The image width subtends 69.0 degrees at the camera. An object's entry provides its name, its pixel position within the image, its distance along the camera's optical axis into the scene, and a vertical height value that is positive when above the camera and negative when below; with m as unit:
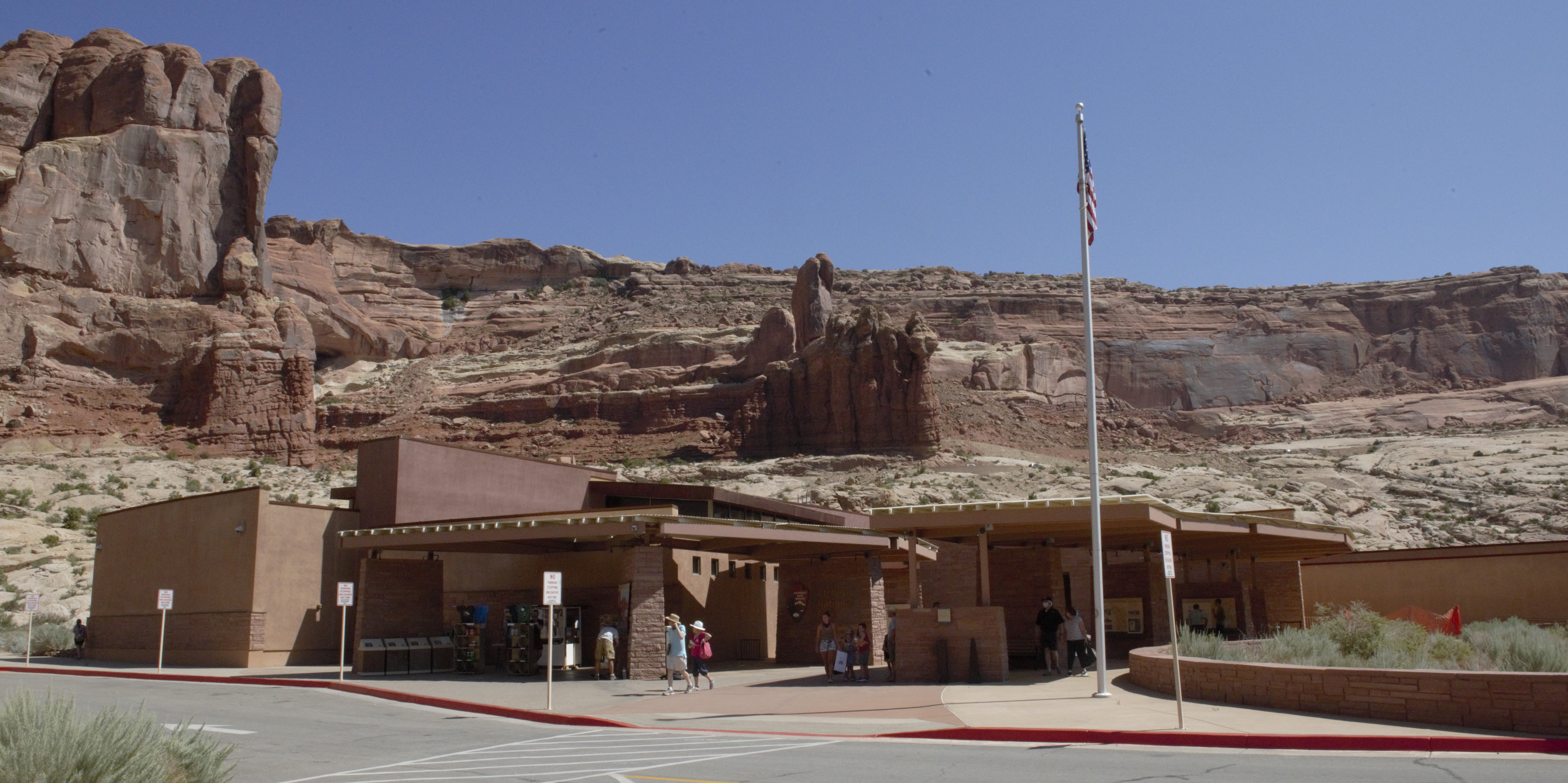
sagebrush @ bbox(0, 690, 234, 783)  8.13 -1.21
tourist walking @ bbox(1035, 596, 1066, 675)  20.91 -0.87
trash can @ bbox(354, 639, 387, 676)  25.95 -1.71
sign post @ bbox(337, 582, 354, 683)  23.58 -0.30
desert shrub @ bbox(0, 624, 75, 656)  34.72 -1.66
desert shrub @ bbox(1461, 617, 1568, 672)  14.38 -0.93
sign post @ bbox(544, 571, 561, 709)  17.66 -0.25
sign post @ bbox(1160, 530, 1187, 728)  12.98 +0.06
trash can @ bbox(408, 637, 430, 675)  26.97 -1.71
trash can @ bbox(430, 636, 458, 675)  27.52 -1.72
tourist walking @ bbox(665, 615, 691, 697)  19.92 -1.19
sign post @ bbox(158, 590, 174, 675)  27.97 -0.40
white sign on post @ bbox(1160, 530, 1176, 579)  13.34 +0.27
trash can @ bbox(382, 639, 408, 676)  26.56 -1.69
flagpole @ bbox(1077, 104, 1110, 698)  16.77 +1.71
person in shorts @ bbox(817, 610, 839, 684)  22.58 -1.22
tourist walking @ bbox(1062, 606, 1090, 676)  20.81 -1.01
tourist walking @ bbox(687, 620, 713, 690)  20.45 -1.19
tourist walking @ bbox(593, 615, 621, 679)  22.91 -1.31
